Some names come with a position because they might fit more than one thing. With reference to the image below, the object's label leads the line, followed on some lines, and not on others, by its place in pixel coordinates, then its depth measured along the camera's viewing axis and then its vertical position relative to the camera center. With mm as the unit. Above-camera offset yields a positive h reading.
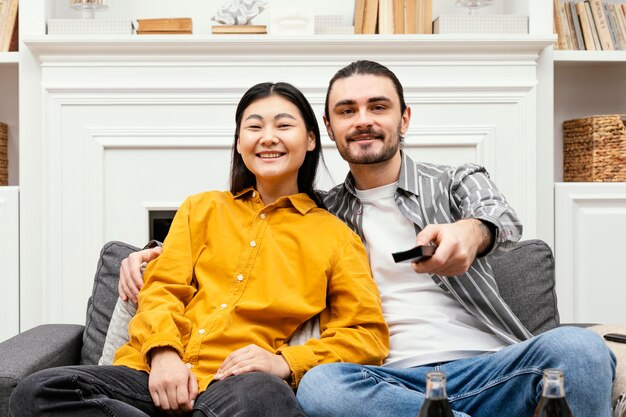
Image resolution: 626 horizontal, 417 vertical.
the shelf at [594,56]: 2912 +518
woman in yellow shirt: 1510 -220
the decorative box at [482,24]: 2766 +606
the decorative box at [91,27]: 2725 +591
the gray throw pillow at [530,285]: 1986 -216
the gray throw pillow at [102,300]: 1962 -249
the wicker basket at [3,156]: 2916 +168
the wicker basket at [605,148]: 2855 +178
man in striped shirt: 1497 -210
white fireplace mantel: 2742 +272
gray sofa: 1945 -247
